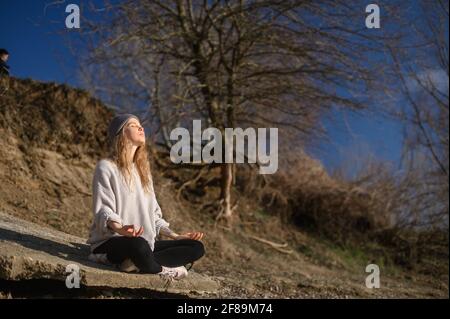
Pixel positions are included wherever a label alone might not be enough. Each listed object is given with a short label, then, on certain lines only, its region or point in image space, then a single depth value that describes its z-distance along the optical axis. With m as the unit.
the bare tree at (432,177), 12.62
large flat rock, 3.63
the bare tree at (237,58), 9.04
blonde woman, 3.56
